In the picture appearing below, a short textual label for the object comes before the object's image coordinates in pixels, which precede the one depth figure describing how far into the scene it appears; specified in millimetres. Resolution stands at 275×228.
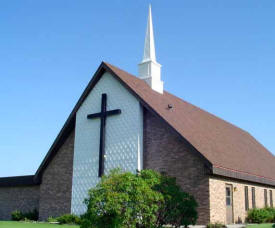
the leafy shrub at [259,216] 22312
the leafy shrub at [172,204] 15820
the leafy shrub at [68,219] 21562
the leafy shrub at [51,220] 23172
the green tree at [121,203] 13938
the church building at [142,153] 19875
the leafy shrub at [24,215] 26375
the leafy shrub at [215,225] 17464
